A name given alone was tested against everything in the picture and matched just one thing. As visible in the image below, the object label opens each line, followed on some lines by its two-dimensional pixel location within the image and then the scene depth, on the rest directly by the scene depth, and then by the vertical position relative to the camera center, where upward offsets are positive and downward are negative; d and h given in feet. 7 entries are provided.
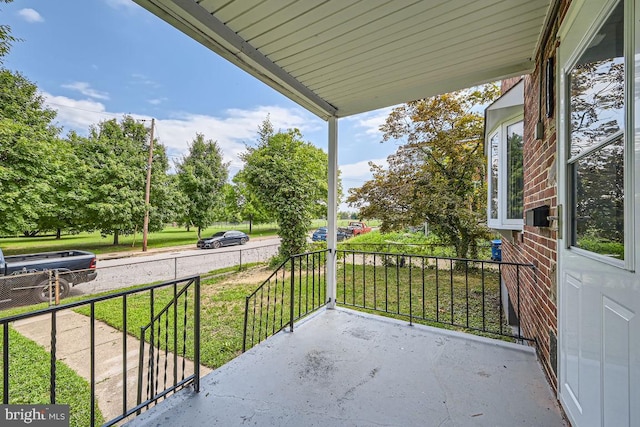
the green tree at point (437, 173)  19.20 +3.47
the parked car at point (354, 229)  28.91 -1.47
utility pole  24.43 +0.52
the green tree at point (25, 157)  14.28 +3.32
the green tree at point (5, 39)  12.88 +8.89
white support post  9.95 +0.17
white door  2.50 +0.08
